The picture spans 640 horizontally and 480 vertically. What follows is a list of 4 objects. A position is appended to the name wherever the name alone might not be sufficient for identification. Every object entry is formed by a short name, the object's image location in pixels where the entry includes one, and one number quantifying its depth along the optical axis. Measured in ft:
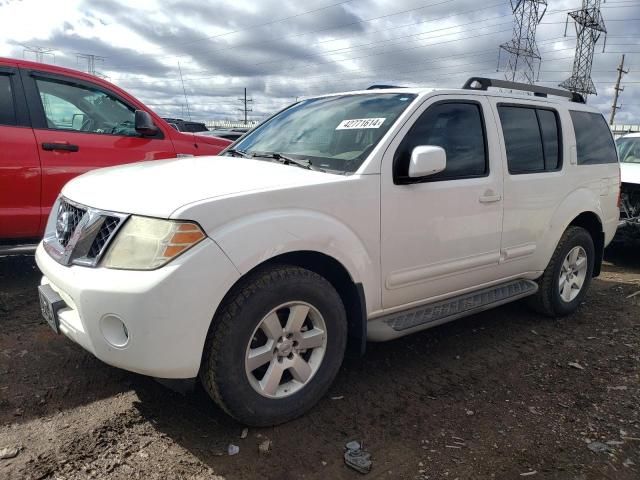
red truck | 14.05
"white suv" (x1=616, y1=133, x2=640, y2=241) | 21.45
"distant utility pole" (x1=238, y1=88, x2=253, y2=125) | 208.87
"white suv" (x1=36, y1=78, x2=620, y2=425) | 7.47
